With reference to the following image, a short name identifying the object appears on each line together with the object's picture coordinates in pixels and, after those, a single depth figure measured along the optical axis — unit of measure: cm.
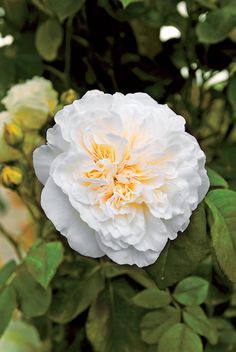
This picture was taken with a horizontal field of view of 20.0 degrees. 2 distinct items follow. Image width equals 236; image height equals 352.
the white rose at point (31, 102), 51
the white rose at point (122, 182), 34
